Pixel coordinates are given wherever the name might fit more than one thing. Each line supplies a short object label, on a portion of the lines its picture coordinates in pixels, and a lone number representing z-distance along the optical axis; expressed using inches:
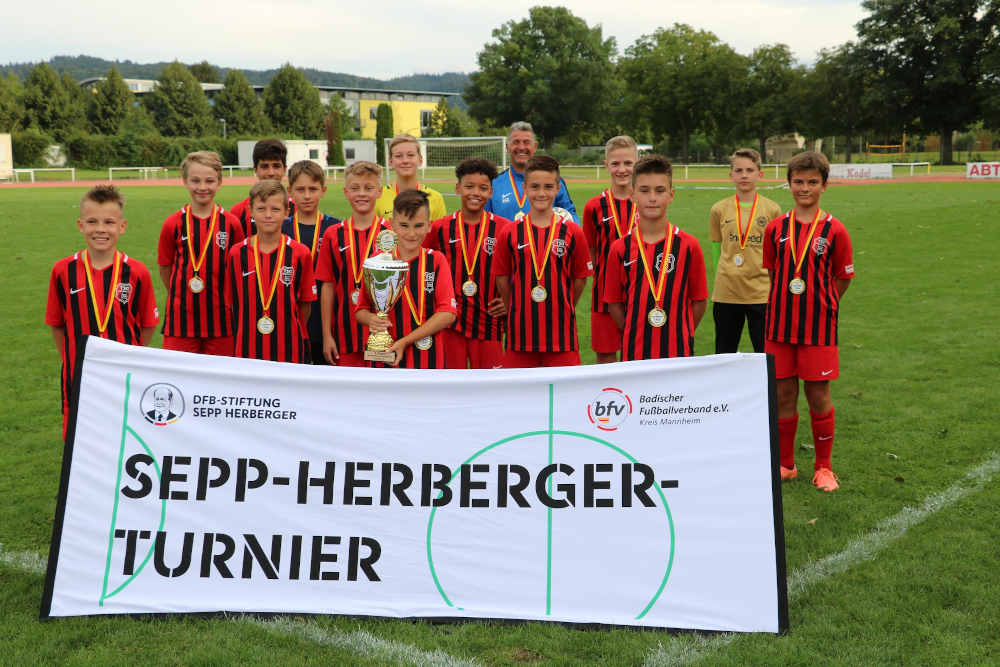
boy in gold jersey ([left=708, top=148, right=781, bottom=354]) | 227.3
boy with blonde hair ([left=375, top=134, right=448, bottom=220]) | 198.1
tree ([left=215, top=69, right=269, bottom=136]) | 3250.5
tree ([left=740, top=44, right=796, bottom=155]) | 2613.2
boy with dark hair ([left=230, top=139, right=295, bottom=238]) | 218.4
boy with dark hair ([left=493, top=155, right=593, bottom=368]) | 181.9
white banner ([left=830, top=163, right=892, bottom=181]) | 1512.1
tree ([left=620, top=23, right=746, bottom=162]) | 2704.2
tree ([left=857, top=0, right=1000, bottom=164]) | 2241.6
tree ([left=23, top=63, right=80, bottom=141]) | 2484.0
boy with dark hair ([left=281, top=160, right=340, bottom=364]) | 197.3
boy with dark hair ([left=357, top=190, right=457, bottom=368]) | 161.5
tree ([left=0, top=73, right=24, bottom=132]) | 2396.7
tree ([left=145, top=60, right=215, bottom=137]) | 3065.9
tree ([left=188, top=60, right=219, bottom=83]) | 4921.3
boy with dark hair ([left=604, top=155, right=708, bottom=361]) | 169.0
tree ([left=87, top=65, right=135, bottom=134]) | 2706.7
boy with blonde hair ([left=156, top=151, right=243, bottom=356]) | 189.2
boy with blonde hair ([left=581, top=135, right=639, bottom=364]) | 208.4
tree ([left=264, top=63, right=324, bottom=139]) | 3267.7
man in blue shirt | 217.8
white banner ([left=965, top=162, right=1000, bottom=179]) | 1398.9
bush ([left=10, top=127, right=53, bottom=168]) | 2092.8
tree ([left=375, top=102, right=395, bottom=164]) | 2380.7
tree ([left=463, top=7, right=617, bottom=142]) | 2920.8
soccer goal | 1291.8
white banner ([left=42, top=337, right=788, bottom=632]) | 129.6
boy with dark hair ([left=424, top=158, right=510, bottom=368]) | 191.0
